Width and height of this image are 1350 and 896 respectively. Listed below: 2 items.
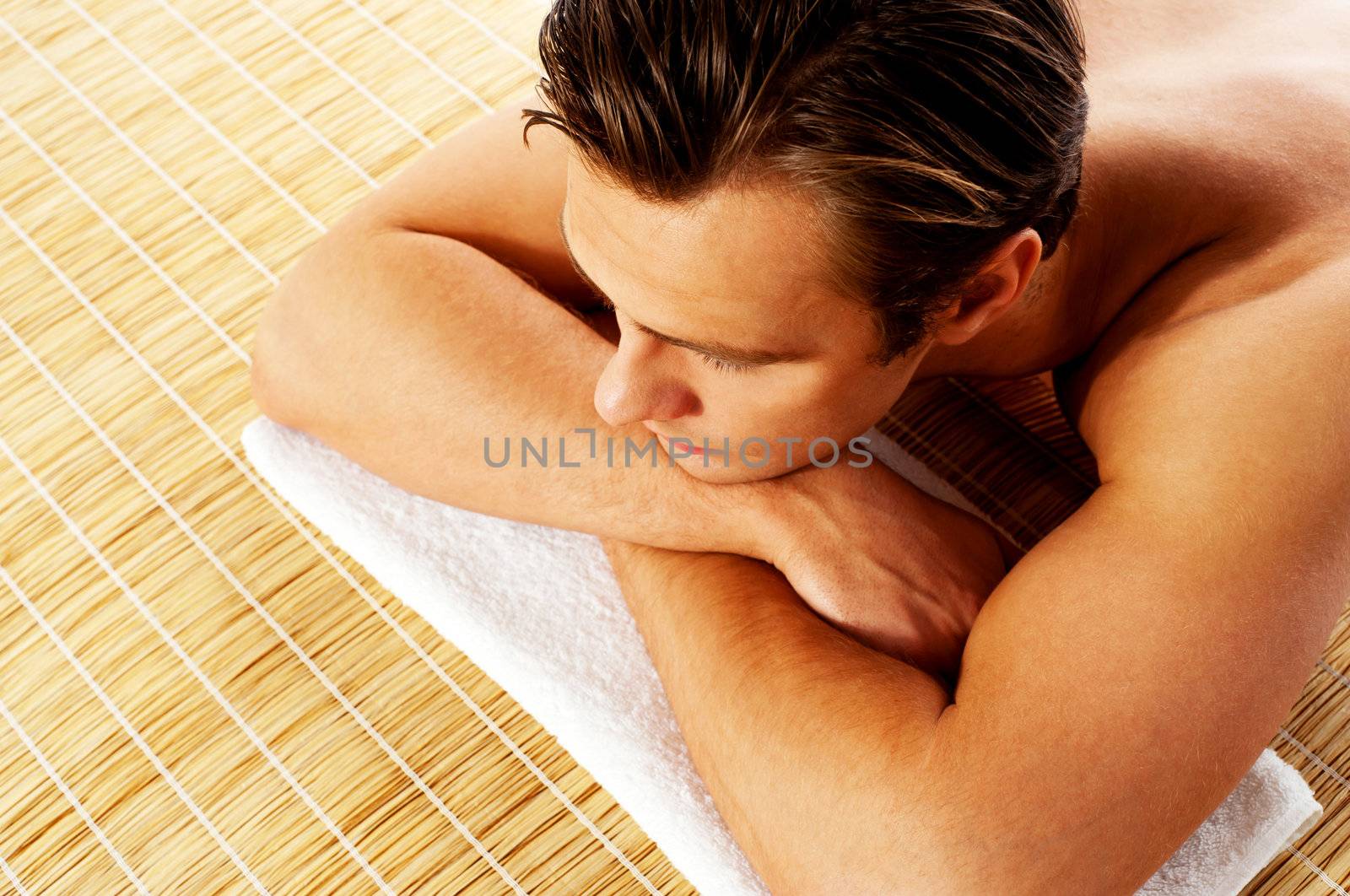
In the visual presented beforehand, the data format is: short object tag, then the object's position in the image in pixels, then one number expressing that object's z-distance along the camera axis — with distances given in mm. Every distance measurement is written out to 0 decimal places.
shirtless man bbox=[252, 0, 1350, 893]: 752
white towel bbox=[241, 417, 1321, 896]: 902
